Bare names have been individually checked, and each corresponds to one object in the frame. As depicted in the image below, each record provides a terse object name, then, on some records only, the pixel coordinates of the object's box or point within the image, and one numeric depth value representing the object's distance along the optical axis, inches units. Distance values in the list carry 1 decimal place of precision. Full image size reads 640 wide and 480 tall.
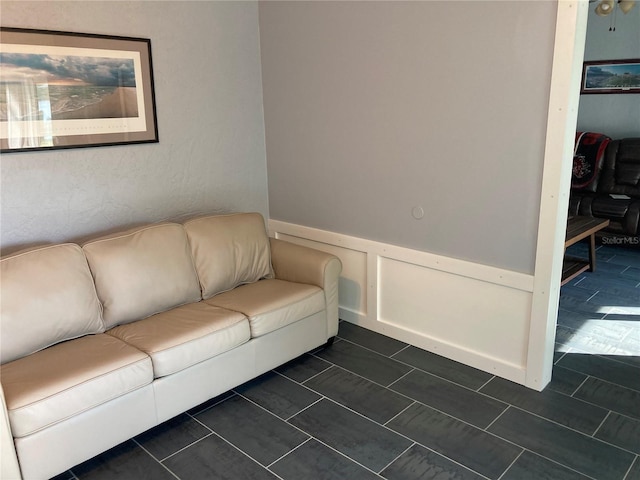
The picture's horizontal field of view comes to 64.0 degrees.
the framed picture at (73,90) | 97.7
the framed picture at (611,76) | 210.5
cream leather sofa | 78.2
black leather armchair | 188.5
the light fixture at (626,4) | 170.7
